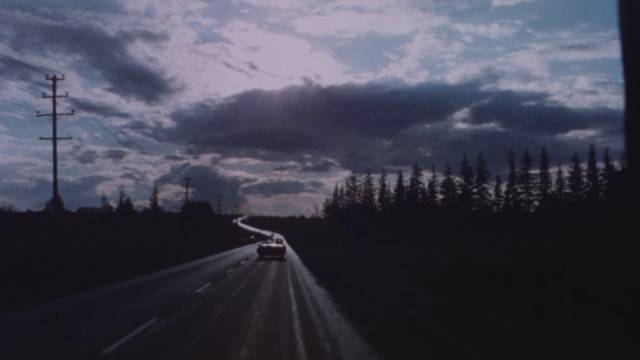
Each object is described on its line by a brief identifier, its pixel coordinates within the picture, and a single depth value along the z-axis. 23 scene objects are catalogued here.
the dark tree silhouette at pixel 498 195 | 130.25
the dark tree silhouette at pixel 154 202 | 190.74
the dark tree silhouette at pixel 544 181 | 119.05
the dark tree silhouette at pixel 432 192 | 134.75
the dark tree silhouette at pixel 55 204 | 41.40
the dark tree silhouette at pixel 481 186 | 128.25
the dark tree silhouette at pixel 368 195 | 166.31
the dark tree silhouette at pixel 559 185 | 119.26
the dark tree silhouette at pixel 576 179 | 119.12
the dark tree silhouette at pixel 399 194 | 139.88
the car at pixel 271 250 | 50.22
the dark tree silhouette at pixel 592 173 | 115.45
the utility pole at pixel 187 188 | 114.06
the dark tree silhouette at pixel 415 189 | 134.88
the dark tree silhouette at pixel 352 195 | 179.45
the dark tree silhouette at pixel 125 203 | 177.50
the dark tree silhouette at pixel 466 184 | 128.62
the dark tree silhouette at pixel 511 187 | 120.57
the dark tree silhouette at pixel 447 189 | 132.50
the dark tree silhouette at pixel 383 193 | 161.88
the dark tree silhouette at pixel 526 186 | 120.69
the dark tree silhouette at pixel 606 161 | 106.14
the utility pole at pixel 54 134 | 41.22
